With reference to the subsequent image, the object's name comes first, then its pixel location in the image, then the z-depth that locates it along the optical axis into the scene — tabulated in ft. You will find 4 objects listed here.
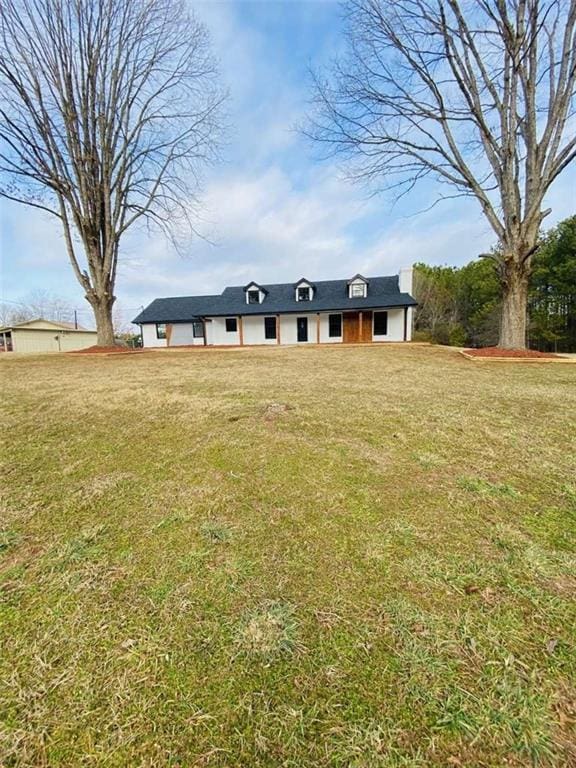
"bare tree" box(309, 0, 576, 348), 31.60
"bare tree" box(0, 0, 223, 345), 42.78
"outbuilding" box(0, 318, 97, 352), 102.94
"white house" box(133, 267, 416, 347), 64.64
